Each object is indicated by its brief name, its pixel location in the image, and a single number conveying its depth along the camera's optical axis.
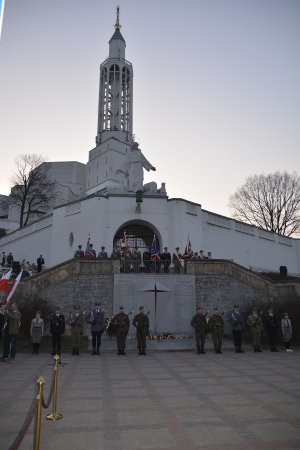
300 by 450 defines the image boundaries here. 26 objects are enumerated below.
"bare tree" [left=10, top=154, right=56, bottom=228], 44.84
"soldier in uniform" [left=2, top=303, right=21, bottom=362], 12.70
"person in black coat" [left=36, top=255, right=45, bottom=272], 25.70
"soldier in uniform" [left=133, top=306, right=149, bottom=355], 14.45
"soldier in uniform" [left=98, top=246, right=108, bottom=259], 23.19
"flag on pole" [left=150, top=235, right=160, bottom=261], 22.32
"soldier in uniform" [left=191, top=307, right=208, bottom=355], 14.50
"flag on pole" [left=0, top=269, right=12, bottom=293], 10.89
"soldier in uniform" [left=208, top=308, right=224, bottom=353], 14.64
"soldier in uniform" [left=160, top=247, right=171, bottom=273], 21.83
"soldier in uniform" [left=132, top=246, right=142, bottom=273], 21.60
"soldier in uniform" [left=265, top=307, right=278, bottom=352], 15.32
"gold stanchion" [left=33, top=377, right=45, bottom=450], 3.99
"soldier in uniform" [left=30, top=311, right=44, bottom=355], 14.33
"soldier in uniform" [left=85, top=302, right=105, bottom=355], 14.39
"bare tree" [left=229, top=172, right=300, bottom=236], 44.34
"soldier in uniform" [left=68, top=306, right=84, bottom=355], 14.31
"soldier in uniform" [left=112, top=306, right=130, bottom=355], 14.45
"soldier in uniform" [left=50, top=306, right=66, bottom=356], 14.05
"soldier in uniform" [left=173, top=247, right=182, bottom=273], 21.89
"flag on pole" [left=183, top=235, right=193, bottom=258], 22.88
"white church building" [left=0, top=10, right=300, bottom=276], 27.94
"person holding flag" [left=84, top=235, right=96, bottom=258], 22.71
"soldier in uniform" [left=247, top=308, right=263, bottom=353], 14.97
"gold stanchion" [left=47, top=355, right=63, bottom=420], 6.02
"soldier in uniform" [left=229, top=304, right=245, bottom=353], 14.77
